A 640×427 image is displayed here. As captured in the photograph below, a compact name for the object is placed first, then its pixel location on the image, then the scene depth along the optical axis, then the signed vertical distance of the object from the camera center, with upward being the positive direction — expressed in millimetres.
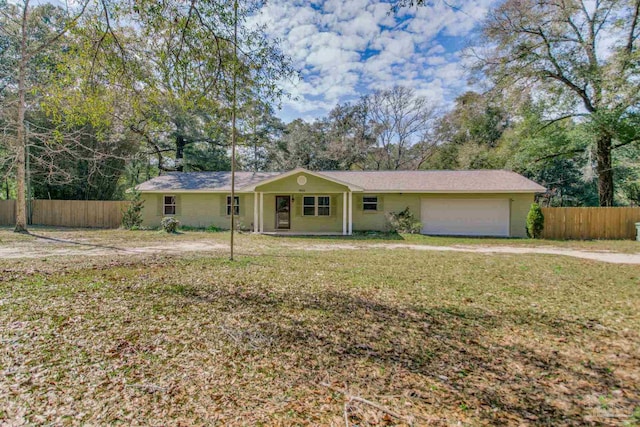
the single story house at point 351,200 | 14156 +560
